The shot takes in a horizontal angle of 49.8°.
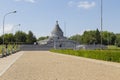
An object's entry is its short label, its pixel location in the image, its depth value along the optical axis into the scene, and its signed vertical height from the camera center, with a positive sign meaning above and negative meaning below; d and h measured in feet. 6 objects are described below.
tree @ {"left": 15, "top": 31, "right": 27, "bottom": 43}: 234.95 +8.99
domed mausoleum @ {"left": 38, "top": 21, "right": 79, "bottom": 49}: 202.23 -0.59
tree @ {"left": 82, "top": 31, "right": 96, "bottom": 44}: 228.59 +6.44
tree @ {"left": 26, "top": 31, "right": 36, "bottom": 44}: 235.40 +6.88
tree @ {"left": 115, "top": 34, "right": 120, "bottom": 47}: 219.46 +0.89
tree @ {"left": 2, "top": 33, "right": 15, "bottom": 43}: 234.77 +6.94
